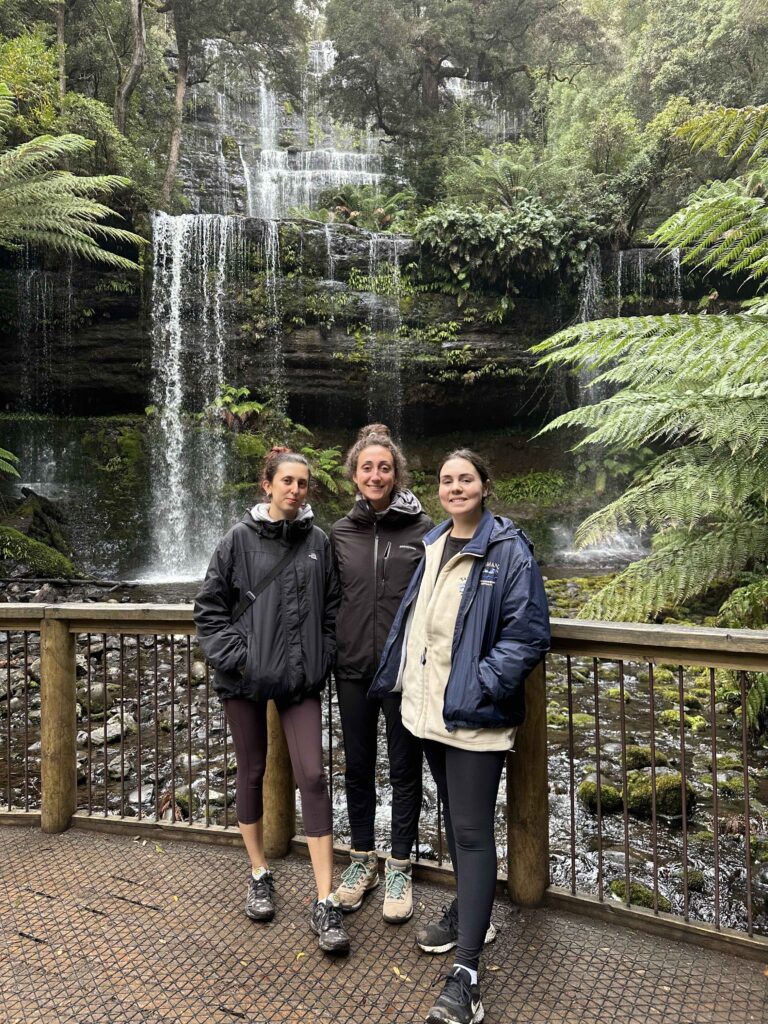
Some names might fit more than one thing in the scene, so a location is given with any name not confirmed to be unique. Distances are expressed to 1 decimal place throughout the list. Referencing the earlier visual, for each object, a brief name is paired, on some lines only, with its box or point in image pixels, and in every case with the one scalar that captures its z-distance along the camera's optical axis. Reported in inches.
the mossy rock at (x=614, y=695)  257.2
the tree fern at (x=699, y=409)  128.0
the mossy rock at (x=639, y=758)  194.5
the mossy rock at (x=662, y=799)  168.4
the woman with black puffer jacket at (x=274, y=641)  96.8
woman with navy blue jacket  80.5
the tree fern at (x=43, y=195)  386.6
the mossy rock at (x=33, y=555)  427.5
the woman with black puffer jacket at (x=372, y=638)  98.3
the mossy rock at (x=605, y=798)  172.6
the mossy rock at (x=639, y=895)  130.0
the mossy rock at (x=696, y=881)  139.4
